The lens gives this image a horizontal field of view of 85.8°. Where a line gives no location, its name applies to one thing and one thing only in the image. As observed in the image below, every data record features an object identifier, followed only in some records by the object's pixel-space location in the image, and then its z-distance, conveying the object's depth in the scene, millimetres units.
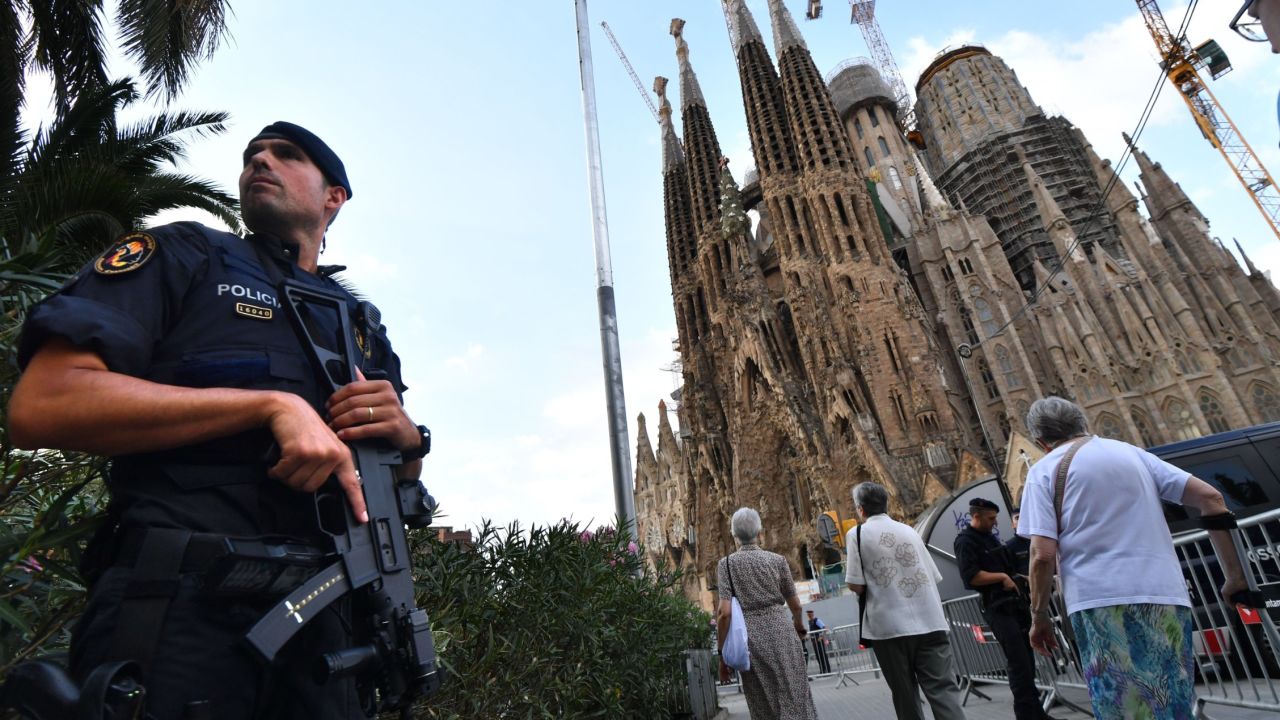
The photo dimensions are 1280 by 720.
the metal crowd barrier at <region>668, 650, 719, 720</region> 6301
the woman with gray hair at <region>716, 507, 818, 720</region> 4565
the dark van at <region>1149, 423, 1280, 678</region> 5684
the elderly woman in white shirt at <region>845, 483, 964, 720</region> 4332
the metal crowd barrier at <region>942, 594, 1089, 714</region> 6535
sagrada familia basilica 26953
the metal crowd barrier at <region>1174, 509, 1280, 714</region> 4266
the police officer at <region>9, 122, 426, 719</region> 1071
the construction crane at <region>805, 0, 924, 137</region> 58219
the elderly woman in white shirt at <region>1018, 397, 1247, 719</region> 2629
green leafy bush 3566
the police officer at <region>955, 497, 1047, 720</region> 4703
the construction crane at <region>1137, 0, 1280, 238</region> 37156
